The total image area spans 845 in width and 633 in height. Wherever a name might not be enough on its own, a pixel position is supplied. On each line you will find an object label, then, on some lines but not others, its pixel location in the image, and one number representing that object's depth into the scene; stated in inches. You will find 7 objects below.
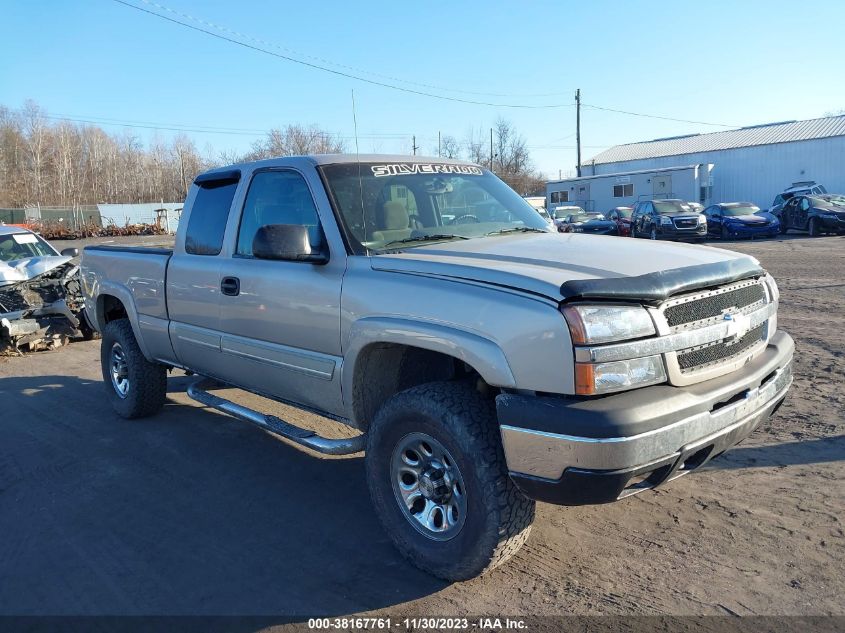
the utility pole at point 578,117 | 1948.8
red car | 1116.3
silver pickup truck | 107.4
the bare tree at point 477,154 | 2414.4
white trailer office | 1529.3
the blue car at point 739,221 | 971.3
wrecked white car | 358.9
